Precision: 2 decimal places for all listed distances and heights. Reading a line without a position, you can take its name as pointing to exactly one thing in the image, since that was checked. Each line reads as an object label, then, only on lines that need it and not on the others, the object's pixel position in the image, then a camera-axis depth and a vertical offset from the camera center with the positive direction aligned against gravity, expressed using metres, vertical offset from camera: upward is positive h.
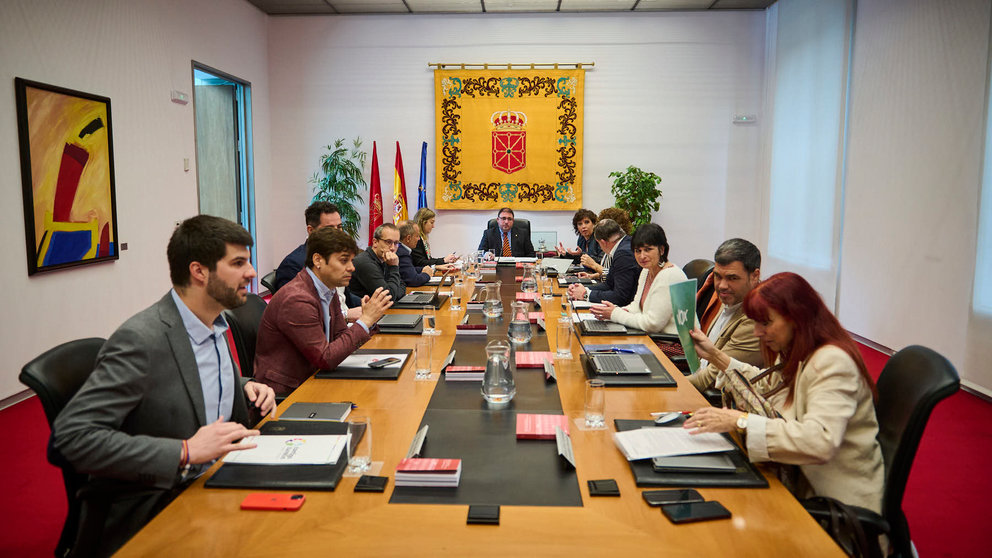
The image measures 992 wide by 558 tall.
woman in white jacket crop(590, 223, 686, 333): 3.65 -0.49
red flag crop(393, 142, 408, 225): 8.98 +0.14
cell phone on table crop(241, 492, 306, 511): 1.57 -0.70
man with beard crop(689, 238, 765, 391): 2.83 -0.41
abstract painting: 4.70 +0.21
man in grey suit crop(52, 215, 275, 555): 1.66 -0.52
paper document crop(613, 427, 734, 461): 1.83 -0.67
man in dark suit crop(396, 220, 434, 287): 5.48 -0.54
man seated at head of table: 7.92 -0.40
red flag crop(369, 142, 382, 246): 9.05 +0.07
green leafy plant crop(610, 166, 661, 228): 8.70 +0.17
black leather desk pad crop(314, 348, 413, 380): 2.64 -0.67
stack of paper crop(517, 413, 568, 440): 2.00 -0.68
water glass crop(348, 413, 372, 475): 1.76 -0.64
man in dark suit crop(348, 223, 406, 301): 4.68 -0.44
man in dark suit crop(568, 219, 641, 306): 4.79 -0.53
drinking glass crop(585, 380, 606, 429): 2.07 -0.62
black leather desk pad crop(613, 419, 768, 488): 1.69 -0.69
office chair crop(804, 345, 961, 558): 1.79 -0.63
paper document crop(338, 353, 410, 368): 2.79 -0.66
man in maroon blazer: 2.77 -0.49
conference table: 1.42 -0.72
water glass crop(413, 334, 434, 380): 2.62 -0.60
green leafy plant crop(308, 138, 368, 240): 8.94 +0.34
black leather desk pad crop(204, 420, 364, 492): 1.66 -0.69
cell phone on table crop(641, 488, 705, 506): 1.60 -0.70
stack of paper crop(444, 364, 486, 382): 2.60 -0.65
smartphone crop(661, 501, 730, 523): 1.52 -0.70
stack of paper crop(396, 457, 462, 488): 1.68 -0.68
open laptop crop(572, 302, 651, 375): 2.69 -0.65
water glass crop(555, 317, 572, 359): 2.94 -0.59
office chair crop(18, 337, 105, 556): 1.88 -0.53
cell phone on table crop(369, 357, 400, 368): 2.73 -0.65
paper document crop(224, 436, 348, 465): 1.78 -0.67
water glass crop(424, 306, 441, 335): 3.04 -0.54
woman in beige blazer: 1.79 -0.58
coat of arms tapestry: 9.05 +0.91
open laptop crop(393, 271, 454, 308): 4.35 -0.63
